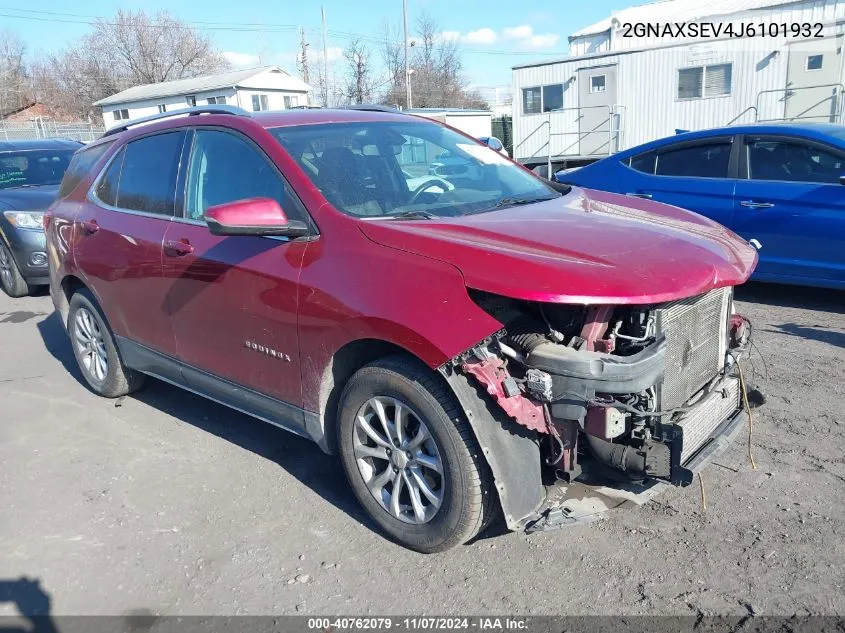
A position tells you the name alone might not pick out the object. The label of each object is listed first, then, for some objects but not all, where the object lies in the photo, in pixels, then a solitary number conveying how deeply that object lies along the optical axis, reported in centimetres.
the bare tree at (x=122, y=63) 6003
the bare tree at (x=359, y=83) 5194
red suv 270
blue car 593
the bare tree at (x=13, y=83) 5862
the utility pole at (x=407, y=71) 3531
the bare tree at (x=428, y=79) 5506
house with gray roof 3894
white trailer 1711
